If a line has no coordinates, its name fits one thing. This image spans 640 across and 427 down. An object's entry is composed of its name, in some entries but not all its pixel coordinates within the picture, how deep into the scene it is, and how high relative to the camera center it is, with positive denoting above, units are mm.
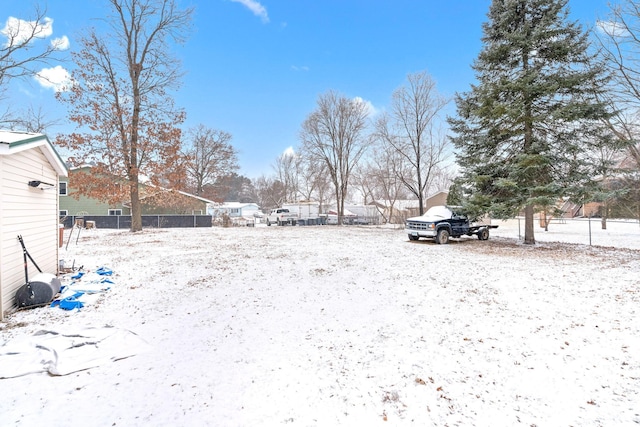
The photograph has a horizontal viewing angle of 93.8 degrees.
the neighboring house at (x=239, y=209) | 42750 +1650
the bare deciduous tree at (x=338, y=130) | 30062 +8981
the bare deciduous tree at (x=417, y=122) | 22109 +7417
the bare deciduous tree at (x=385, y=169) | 25814 +4978
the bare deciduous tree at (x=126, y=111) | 17844 +6710
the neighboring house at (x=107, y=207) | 26047 +1130
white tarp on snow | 3355 -1636
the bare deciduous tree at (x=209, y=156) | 37812 +7986
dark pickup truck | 13156 -428
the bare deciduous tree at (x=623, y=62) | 10492 +5597
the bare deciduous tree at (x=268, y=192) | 53344 +5146
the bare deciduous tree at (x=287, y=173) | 51912 +7861
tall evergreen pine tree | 11352 +4140
